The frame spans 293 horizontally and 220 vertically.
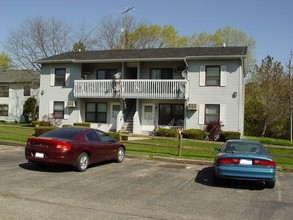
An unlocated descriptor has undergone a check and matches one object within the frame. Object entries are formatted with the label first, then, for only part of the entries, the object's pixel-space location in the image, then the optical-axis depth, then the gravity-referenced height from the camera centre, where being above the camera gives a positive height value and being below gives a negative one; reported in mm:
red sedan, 10789 -957
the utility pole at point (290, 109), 35969 +1231
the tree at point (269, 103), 36281 +1817
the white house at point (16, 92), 41406 +2660
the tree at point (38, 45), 42459 +8498
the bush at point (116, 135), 19450 -936
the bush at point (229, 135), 23797 -955
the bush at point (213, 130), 24953 -691
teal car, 9469 -1207
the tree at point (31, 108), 39250 +811
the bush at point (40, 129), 20828 -782
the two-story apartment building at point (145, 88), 25844 +2265
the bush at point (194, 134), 24188 -962
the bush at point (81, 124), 27156 -539
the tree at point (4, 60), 61731 +9575
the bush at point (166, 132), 24600 -915
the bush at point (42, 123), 29156 -571
